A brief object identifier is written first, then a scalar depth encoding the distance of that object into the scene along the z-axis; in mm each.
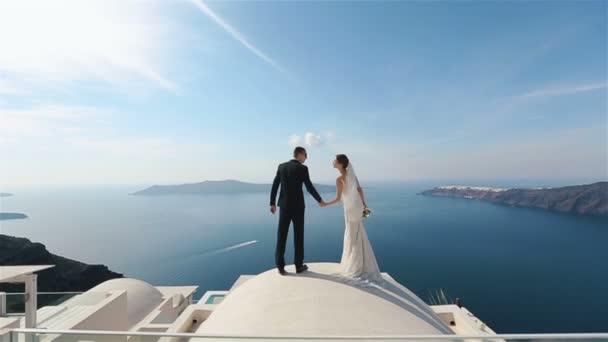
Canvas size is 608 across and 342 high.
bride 5086
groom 4887
